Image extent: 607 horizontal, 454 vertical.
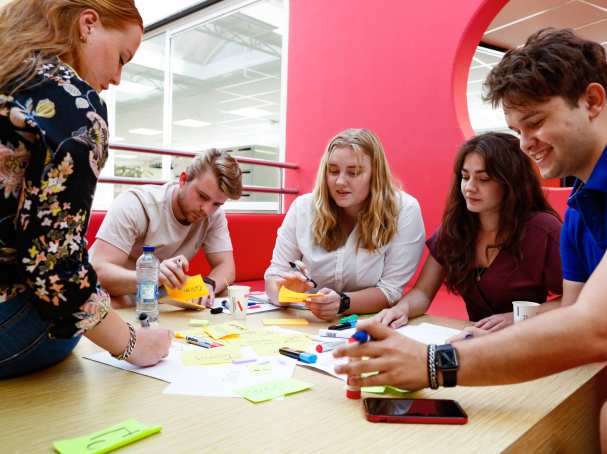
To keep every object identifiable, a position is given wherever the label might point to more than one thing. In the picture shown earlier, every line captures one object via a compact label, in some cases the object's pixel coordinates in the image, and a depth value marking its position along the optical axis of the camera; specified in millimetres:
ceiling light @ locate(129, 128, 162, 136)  13859
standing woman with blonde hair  771
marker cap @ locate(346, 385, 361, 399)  864
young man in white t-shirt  1810
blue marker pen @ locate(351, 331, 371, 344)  862
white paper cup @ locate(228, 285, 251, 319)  1503
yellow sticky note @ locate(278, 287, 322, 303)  1527
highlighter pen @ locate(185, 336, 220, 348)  1156
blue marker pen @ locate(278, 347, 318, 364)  1045
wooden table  692
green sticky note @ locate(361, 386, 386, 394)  896
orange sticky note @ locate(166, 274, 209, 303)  1542
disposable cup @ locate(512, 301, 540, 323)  1265
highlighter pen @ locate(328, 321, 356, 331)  1391
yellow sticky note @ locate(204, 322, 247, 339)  1249
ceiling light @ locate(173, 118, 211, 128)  11828
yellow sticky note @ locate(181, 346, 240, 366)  1034
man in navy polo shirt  813
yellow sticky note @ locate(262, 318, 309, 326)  1450
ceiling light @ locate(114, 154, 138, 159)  12328
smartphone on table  770
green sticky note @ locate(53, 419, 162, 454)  649
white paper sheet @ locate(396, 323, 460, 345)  1282
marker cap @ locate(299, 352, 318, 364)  1044
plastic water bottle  1405
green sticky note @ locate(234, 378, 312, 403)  850
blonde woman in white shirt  1783
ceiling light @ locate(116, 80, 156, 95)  9891
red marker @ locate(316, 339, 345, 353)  1146
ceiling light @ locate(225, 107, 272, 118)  10961
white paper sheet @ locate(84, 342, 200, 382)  958
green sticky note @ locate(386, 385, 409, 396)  891
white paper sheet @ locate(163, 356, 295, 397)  882
